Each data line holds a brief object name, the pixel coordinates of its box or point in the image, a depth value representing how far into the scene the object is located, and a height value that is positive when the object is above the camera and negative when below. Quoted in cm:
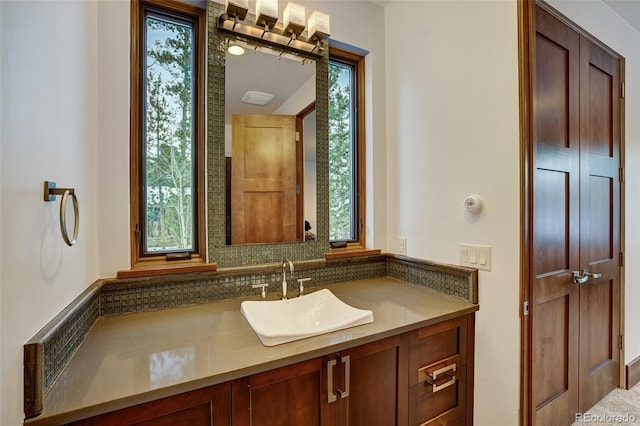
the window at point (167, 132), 145 +40
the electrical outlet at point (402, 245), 192 -23
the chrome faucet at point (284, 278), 153 -34
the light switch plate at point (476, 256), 146 -23
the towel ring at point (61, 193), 82 +4
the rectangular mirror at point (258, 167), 155 +26
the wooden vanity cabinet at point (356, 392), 89 -65
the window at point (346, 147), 198 +42
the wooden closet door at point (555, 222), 144 -6
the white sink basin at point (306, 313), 123 -48
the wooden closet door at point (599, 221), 177 -8
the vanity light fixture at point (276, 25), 155 +100
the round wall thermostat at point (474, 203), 147 +3
